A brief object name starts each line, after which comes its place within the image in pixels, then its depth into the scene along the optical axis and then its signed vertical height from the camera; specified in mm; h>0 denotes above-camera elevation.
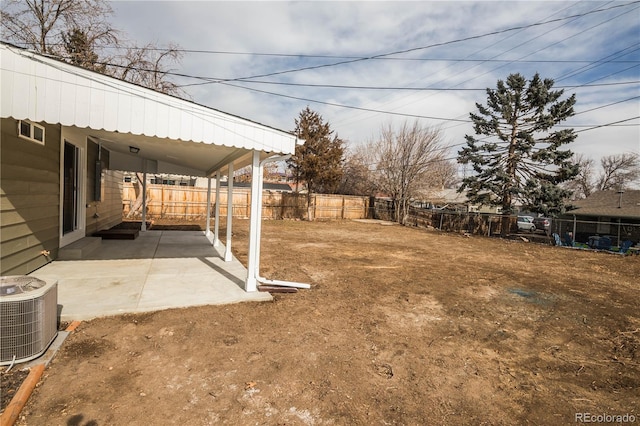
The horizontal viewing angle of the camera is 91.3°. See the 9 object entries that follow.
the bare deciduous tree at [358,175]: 25886 +2491
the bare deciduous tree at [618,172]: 34344 +4687
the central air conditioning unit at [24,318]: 2461 -1034
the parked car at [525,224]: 25188 -1147
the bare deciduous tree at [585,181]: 36938 +3737
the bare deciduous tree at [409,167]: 21516 +2713
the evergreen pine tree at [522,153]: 17859 +3349
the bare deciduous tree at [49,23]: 10391 +6074
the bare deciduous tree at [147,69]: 14188 +5880
